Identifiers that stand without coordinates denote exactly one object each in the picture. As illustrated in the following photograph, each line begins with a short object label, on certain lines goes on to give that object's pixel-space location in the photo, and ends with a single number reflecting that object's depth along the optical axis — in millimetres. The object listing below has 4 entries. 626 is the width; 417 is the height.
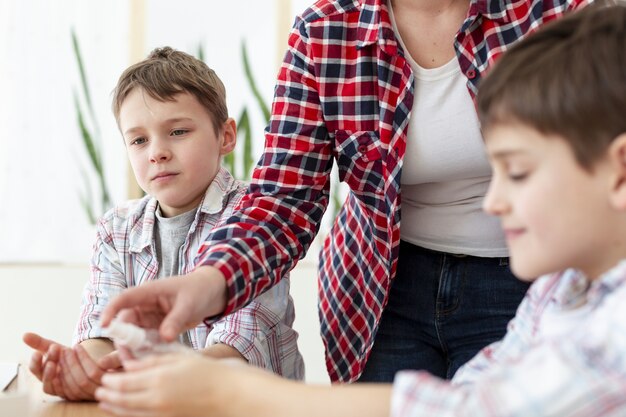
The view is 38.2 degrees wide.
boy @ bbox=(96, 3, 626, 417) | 871
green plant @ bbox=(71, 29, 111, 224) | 3934
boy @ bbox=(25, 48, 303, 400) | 1865
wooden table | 1331
